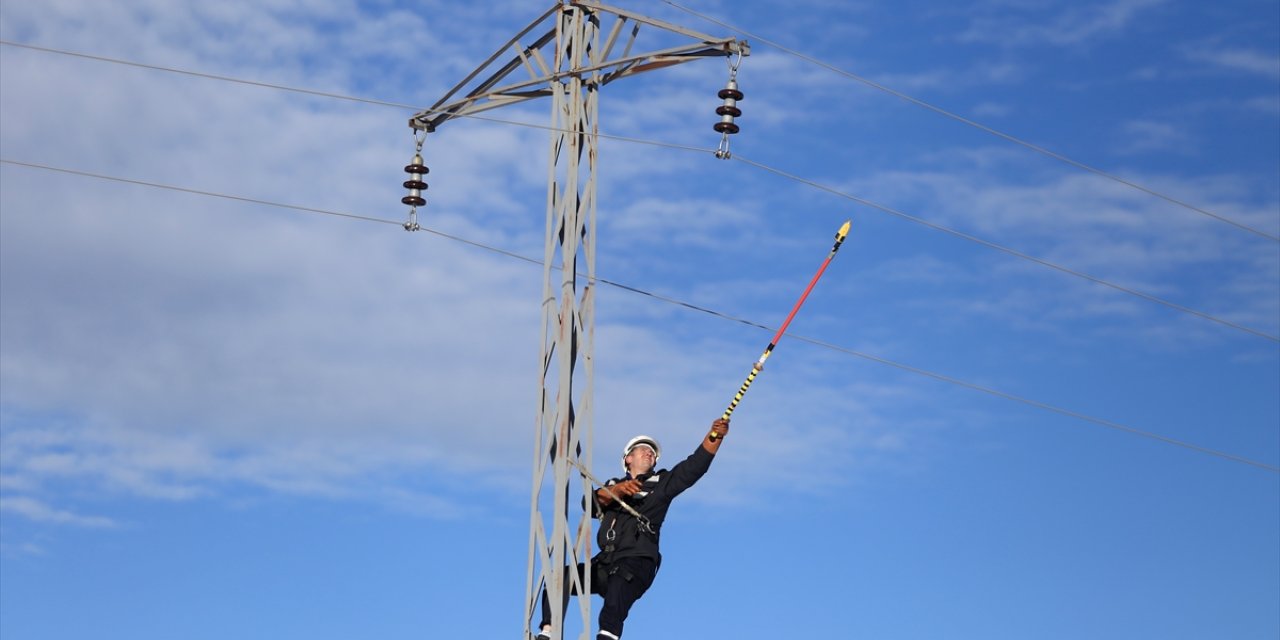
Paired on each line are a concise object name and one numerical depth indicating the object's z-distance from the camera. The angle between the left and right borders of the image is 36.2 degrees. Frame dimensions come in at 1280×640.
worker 17.98
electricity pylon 17.53
